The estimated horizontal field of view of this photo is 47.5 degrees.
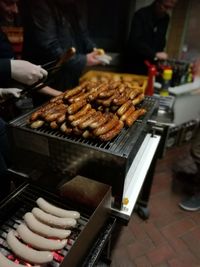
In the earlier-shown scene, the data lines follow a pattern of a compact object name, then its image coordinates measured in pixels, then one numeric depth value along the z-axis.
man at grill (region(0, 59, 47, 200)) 1.42
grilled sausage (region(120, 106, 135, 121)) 1.31
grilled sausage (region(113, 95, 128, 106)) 1.40
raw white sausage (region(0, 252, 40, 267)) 0.88
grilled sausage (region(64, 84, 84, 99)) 1.46
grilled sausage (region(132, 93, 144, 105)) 1.56
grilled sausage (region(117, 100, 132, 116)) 1.34
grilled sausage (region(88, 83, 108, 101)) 1.45
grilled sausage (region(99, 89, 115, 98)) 1.43
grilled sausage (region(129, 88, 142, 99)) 1.58
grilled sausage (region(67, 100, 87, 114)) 1.25
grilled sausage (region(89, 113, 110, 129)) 1.15
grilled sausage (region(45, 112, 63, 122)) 1.21
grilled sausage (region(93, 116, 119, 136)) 1.13
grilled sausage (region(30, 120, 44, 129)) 1.22
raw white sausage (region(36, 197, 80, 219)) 1.11
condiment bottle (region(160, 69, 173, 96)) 2.76
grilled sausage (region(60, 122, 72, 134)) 1.17
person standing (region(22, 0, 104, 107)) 1.86
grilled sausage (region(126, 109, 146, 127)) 1.31
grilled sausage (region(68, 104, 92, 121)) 1.20
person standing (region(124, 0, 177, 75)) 3.01
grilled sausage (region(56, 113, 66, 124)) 1.21
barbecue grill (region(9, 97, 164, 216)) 1.06
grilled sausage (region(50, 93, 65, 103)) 1.47
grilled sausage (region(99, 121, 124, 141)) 1.13
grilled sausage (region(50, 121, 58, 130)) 1.20
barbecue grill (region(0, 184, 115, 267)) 0.91
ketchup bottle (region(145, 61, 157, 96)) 2.60
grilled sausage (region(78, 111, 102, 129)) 1.16
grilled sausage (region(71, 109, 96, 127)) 1.17
